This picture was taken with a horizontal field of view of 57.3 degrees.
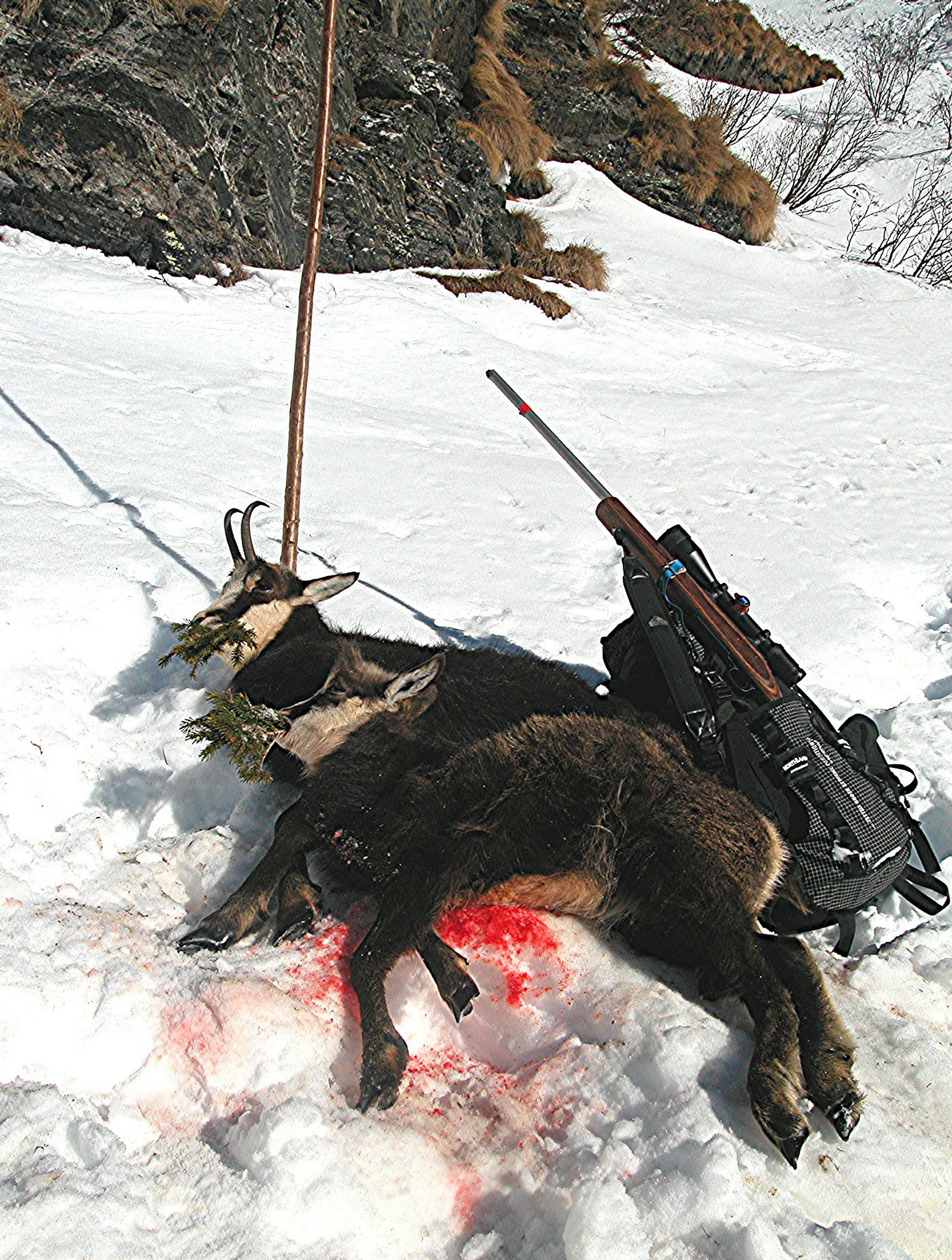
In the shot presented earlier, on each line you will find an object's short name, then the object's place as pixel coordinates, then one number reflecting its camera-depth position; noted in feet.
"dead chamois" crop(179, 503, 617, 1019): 8.55
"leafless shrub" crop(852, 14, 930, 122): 94.58
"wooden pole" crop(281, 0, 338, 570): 13.38
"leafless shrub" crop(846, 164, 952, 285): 65.51
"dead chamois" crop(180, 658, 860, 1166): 8.11
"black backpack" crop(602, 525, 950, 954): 8.90
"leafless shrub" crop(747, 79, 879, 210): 76.64
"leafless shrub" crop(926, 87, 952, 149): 88.79
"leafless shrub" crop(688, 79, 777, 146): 78.89
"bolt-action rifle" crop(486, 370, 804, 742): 10.57
